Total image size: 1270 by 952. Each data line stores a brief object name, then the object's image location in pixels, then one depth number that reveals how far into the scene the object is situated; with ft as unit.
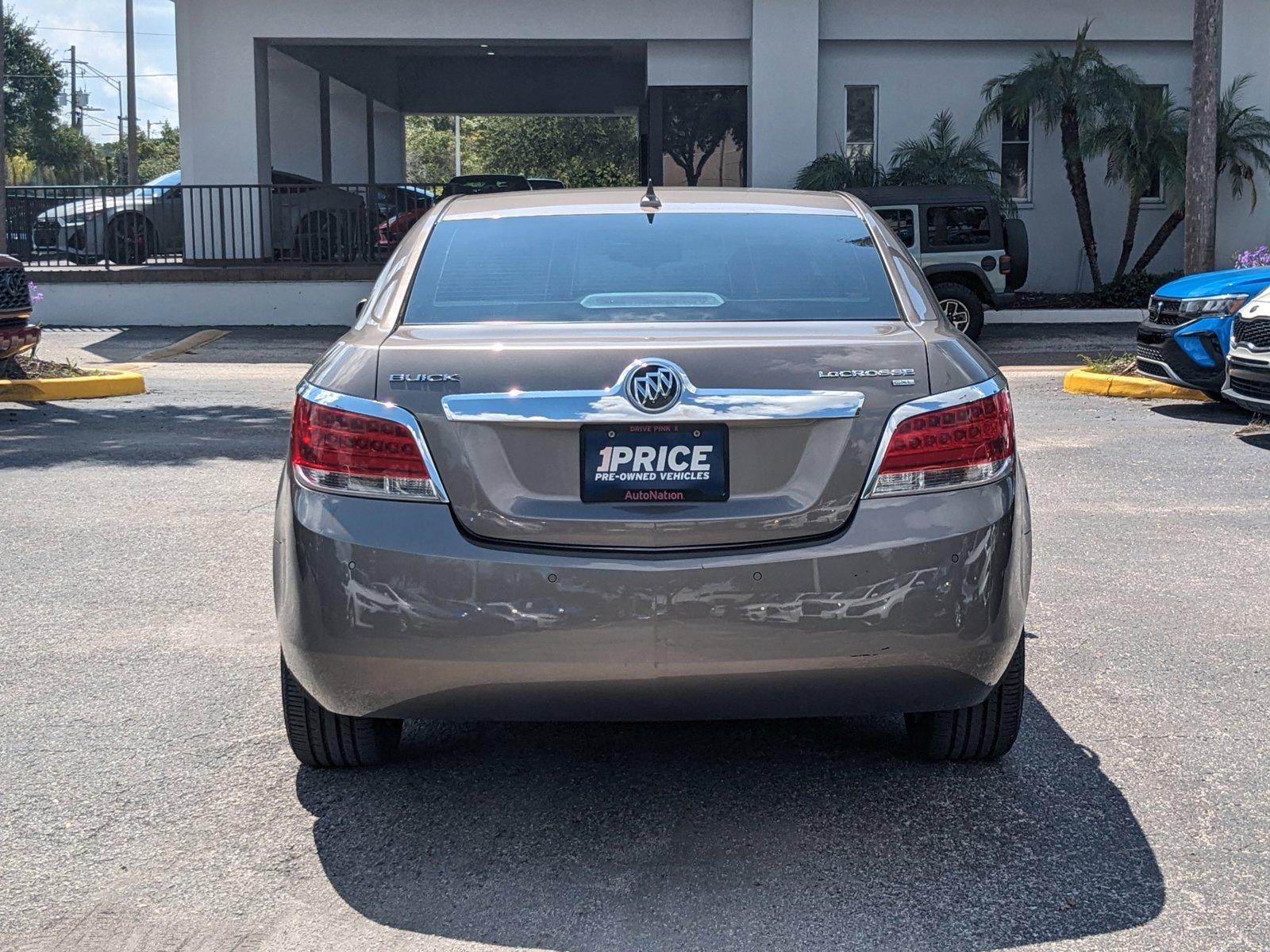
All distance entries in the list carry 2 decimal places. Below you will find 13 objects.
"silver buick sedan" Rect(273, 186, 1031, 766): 10.82
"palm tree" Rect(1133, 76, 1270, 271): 69.77
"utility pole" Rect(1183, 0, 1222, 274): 48.52
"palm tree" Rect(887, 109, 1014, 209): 68.13
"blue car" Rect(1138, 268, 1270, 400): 37.91
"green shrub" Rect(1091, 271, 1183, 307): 69.21
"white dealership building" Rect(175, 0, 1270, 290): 71.67
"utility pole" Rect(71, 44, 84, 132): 258.57
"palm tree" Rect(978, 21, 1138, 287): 67.82
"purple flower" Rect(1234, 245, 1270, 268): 49.67
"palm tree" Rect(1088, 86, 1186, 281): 66.28
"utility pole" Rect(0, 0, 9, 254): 48.98
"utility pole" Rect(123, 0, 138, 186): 133.39
